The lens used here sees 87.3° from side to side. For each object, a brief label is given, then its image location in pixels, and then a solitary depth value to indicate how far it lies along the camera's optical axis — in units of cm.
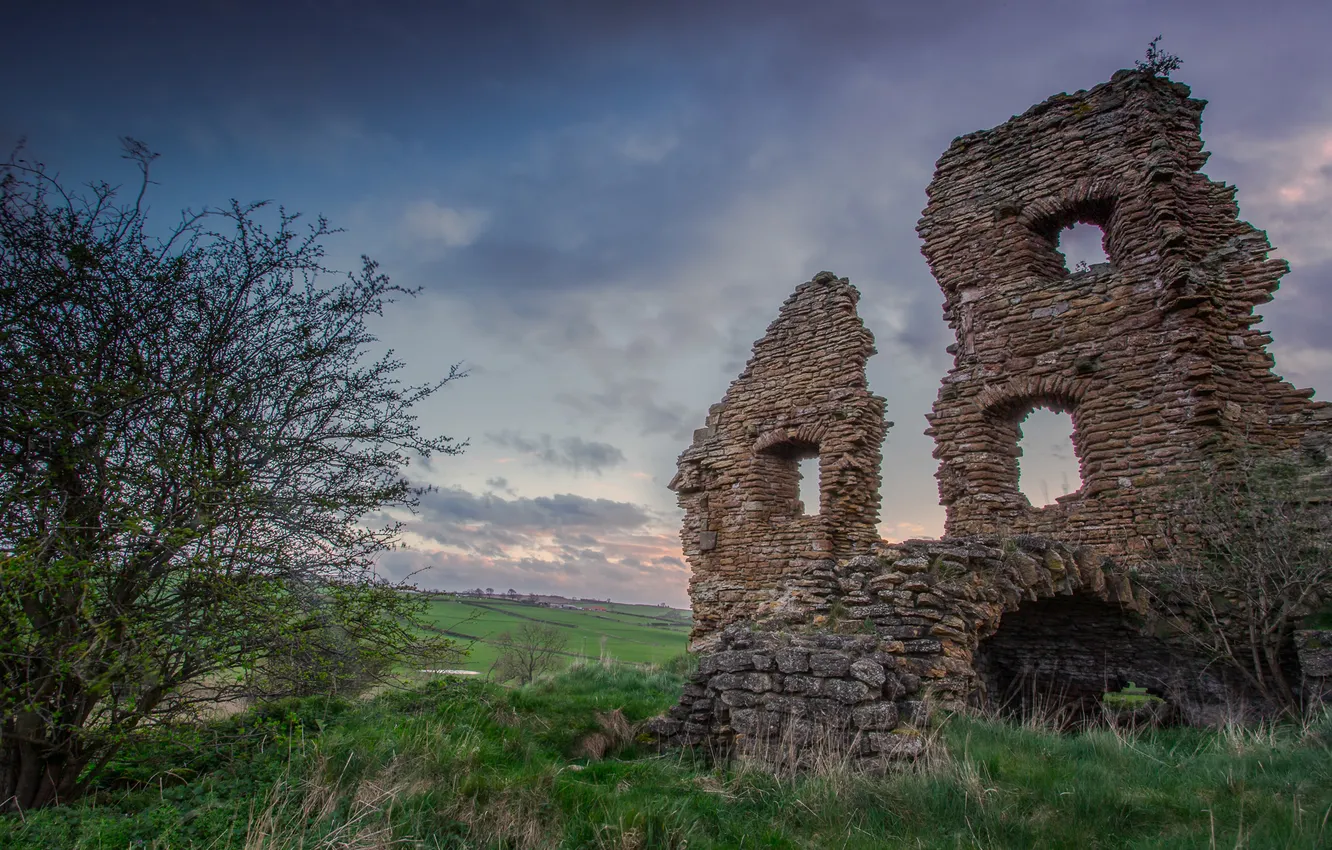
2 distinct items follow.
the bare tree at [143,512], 423
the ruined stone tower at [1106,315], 831
